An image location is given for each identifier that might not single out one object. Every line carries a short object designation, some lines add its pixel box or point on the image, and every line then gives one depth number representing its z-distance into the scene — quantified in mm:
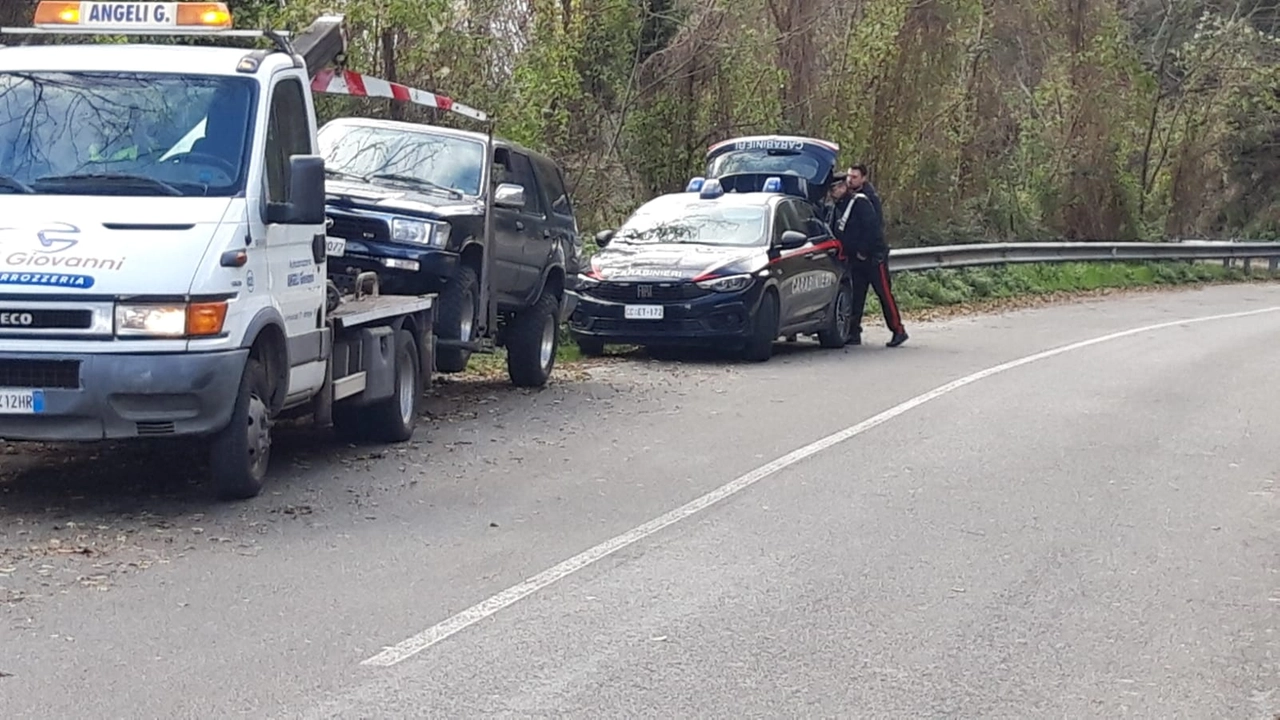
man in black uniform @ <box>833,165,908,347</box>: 19672
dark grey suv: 12383
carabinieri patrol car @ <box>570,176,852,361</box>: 16922
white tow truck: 8312
